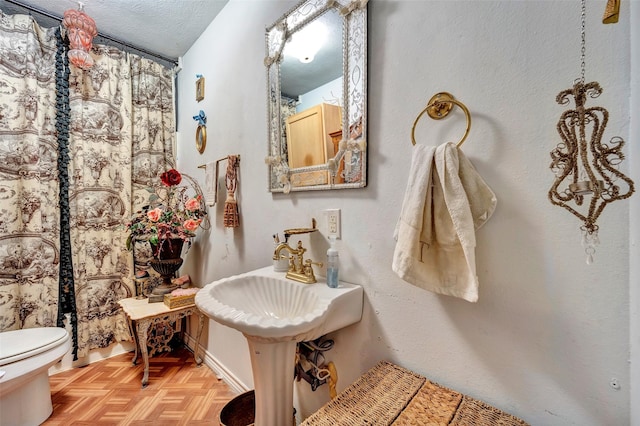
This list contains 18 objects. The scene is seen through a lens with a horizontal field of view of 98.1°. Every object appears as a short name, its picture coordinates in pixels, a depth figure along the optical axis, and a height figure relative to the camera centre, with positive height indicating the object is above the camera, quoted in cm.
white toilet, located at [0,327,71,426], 135 -79
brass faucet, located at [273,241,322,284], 113 -25
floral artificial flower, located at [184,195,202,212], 195 +4
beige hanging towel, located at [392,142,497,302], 71 -3
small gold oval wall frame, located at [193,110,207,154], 206 +60
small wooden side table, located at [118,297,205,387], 176 -70
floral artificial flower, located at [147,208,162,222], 189 -3
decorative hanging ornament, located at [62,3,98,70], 174 +116
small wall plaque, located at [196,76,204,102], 210 +93
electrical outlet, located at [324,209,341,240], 114 -5
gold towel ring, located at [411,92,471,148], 81 +30
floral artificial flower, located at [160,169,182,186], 195 +22
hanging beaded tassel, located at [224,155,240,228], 165 +9
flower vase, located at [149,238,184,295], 196 -36
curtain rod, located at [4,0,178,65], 178 +132
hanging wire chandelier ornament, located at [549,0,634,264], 53 +9
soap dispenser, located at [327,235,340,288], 107 -23
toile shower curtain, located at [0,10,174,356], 174 +28
